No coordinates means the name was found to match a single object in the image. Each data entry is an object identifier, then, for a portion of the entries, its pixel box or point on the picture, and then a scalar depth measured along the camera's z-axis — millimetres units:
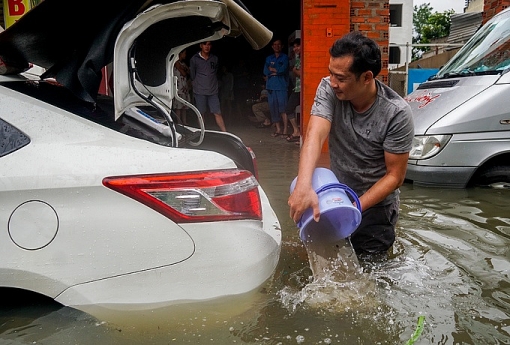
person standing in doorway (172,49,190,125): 11388
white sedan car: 2066
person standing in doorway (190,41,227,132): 10227
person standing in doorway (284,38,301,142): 9977
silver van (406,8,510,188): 4977
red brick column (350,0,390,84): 7797
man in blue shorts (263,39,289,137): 10469
